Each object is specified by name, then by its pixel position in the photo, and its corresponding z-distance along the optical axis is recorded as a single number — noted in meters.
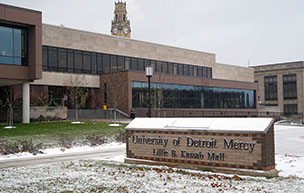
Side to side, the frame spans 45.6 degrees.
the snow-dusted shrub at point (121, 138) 19.61
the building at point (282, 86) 85.50
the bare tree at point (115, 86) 43.69
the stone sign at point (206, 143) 9.45
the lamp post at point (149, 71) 21.59
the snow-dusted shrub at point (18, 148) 15.23
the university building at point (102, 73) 32.50
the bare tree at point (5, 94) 36.48
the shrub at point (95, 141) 18.41
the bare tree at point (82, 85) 45.44
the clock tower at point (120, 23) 146.75
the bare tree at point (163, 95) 45.34
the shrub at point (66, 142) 17.62
